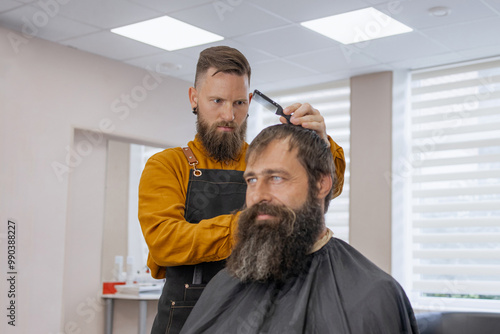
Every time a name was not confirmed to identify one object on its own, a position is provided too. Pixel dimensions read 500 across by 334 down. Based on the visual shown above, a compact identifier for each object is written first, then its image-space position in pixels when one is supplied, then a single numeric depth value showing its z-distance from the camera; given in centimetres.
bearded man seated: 157
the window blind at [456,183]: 529
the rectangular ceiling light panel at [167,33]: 474
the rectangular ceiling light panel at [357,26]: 455
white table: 520
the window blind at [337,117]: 629
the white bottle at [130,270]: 559
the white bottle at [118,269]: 557
